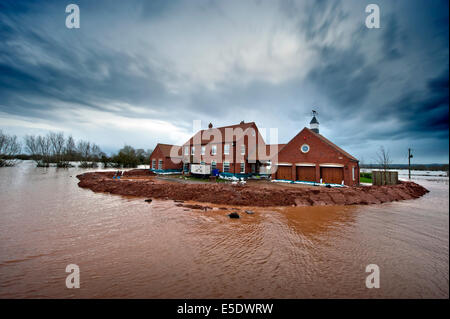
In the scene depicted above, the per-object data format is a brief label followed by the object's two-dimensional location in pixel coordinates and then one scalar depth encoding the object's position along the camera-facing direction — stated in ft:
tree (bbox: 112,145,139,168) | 180.55
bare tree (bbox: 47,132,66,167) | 186.09
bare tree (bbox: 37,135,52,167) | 183.83
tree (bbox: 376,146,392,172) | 80.23
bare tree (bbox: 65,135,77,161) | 202.22
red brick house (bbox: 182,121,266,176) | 86.12
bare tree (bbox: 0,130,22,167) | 140.46
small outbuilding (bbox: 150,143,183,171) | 114.32
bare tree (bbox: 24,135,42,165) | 191.92
